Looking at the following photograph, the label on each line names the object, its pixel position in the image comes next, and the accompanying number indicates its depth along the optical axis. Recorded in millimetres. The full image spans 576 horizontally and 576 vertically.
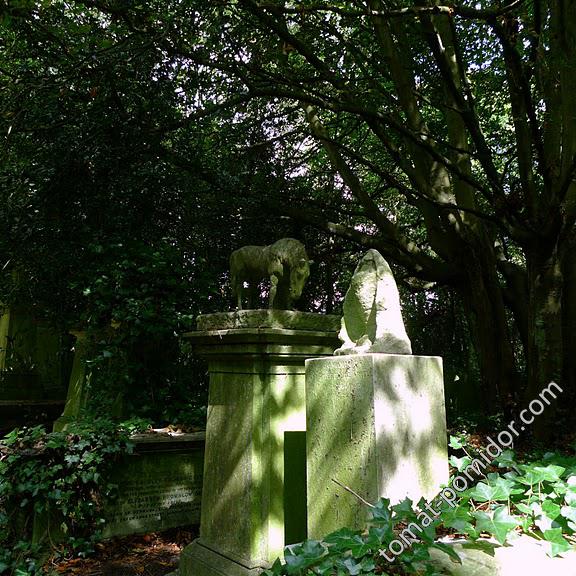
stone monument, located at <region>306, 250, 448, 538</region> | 2688
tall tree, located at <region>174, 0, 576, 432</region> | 5180
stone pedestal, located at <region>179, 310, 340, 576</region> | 3953
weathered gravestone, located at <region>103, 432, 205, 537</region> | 5250
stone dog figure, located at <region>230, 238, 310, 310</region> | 4426
